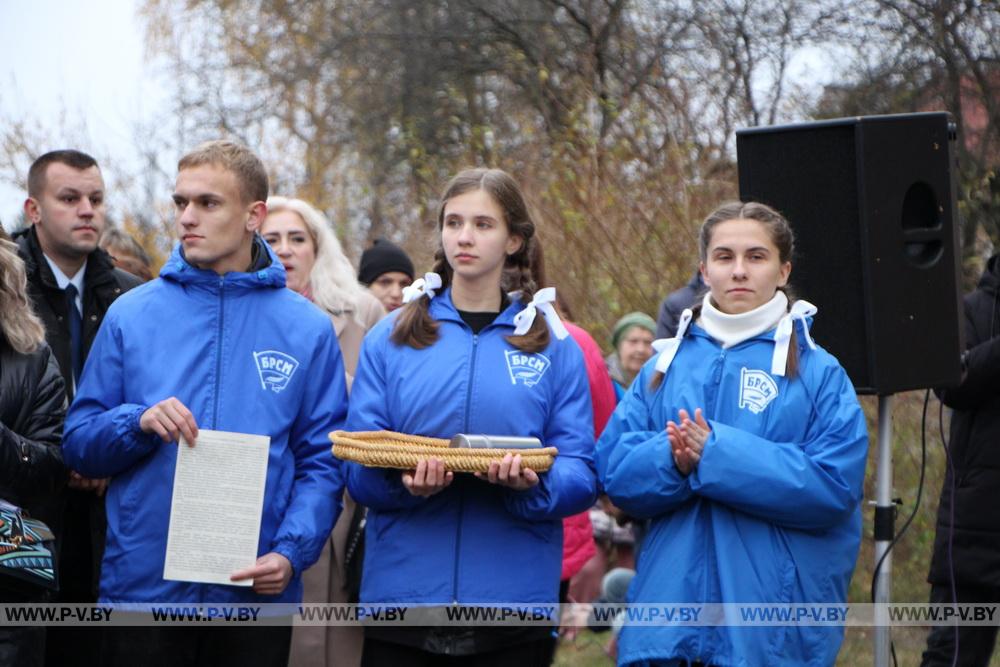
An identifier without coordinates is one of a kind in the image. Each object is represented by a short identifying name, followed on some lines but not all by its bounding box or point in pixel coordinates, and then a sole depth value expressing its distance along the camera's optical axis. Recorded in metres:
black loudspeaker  10.13
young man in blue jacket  8.20
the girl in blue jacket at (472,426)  8.34
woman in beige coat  11.98
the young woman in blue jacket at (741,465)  8.08
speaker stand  10.12
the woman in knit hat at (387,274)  15.62
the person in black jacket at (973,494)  11.52
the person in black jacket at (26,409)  8.29
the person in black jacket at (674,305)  14.20
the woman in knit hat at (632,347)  16.34
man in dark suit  10.10
